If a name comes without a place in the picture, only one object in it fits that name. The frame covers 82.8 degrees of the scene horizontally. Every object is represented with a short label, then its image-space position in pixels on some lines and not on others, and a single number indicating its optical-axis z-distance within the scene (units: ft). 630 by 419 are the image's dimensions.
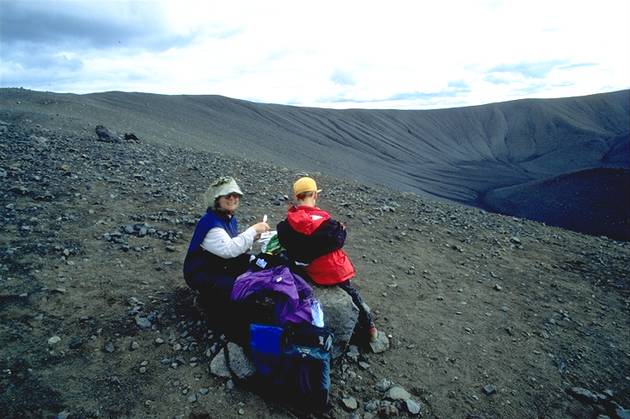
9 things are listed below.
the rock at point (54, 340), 14.95
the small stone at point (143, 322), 16.80
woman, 15.80
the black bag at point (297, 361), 13.47
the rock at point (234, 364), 14.39
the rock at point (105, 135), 51.13
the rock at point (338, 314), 16.29
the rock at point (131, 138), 57.31
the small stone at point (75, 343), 15.01
